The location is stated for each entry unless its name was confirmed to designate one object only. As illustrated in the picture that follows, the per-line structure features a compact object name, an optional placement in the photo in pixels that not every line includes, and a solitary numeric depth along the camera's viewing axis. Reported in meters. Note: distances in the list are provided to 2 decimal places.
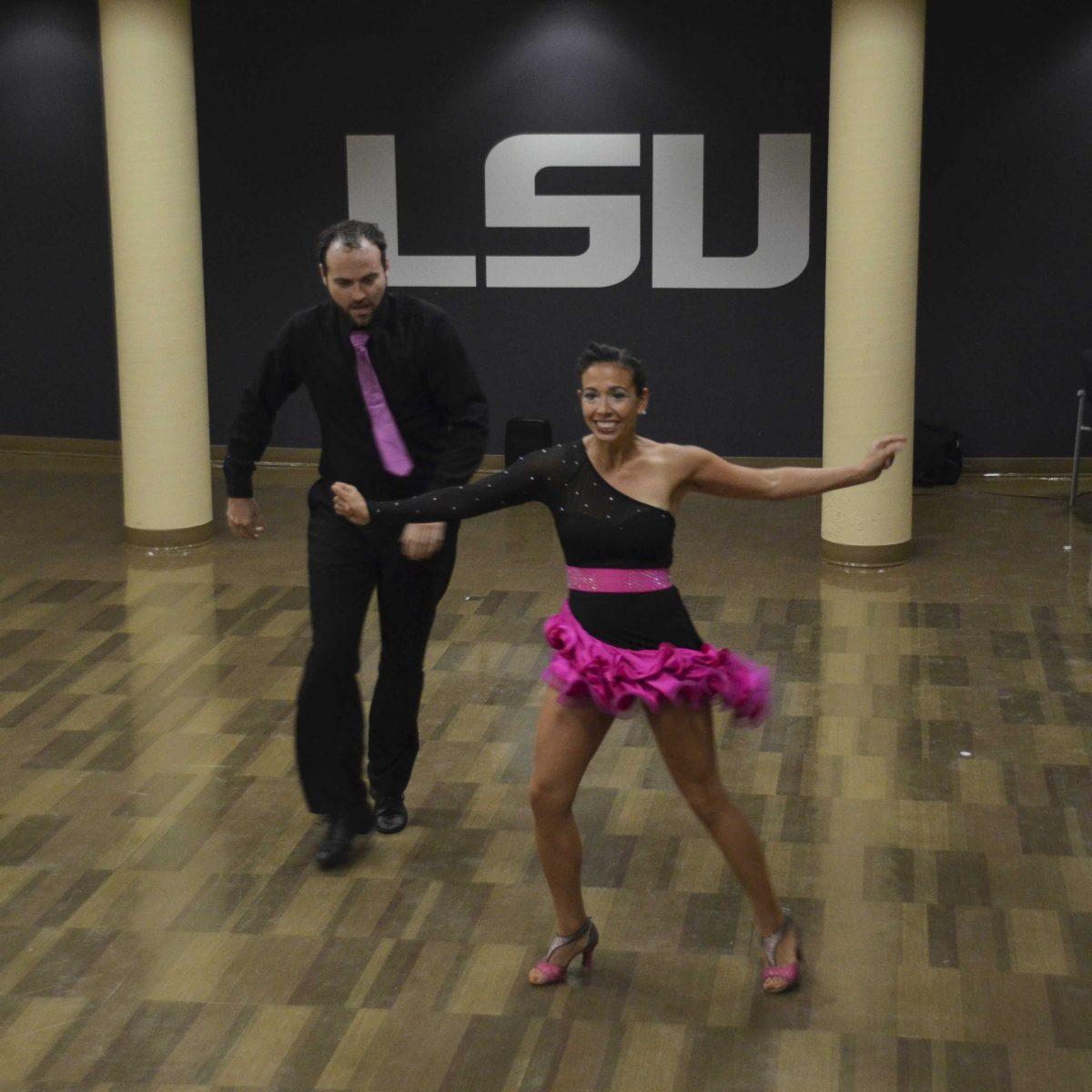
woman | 3.89
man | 4.72
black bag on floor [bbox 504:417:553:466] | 9.86
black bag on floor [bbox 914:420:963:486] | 9.71
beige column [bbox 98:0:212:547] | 8.00
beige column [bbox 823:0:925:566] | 7.61
